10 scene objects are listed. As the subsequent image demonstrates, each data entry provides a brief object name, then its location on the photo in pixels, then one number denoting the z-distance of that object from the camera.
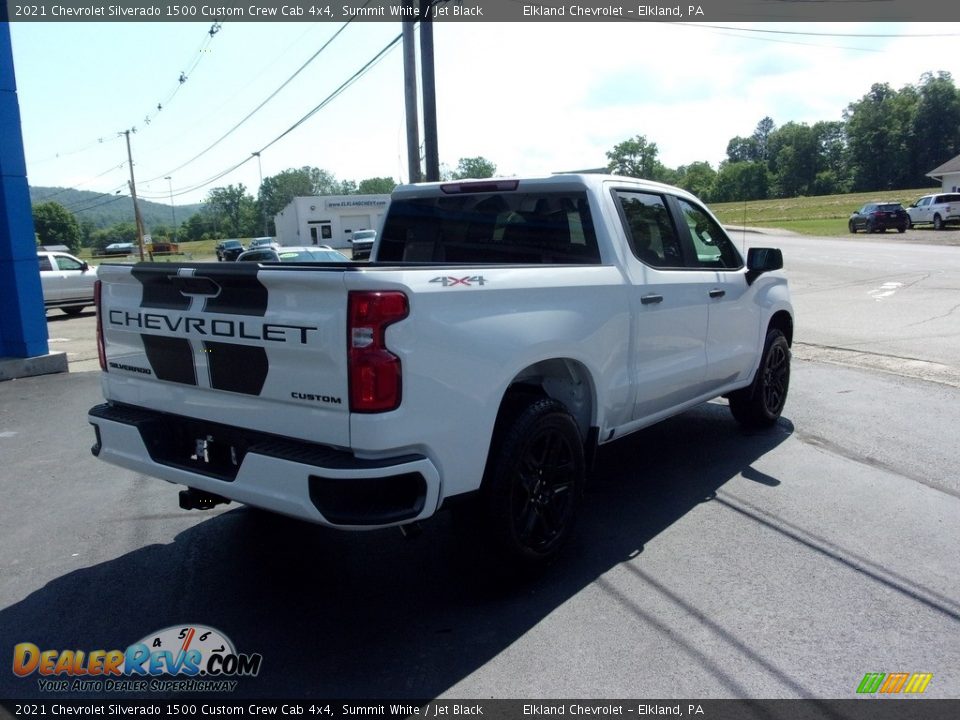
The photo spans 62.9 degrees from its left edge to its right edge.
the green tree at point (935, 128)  95.25
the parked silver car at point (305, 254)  19.21
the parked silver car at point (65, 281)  19.34
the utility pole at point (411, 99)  13.70
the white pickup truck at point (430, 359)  3.17
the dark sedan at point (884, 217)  39.72
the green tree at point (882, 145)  97.12
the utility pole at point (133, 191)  56.97
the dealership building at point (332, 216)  70.50
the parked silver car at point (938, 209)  39.16
